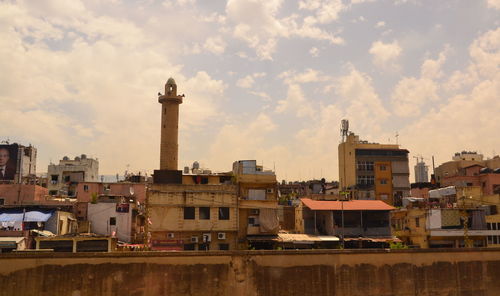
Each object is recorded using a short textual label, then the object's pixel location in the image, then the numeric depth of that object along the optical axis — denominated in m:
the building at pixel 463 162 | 79.19
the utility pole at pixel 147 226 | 42.02
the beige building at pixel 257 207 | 43.00
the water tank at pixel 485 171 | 65.16
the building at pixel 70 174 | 64.16
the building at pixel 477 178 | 62.50
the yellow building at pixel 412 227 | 47.57
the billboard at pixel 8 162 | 56.94
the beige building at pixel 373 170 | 72.38
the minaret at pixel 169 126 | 50.69
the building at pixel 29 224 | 37.83
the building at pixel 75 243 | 37.19
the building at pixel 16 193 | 47.91
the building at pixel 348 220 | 45.94
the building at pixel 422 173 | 121.50
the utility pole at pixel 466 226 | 43.71
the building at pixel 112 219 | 45.12
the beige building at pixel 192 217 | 41.72
